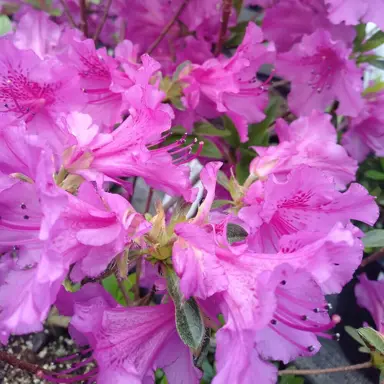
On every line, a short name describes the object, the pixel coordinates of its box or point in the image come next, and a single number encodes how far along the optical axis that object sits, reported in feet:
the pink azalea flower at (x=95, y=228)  0.46
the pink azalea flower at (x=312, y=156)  0.67
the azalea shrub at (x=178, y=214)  0.45
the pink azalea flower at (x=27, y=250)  0.41
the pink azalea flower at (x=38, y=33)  0.89
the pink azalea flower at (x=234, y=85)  0.74
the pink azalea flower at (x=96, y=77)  0.69
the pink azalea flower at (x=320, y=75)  0.84
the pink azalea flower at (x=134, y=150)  0.55
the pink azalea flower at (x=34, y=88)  0.62
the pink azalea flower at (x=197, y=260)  0.47
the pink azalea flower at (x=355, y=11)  0.75
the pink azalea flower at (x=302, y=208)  0.55
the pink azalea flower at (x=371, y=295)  0.84
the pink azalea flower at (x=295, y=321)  0.46
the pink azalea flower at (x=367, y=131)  0.93
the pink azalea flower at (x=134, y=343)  0.52
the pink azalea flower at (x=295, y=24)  0.89
